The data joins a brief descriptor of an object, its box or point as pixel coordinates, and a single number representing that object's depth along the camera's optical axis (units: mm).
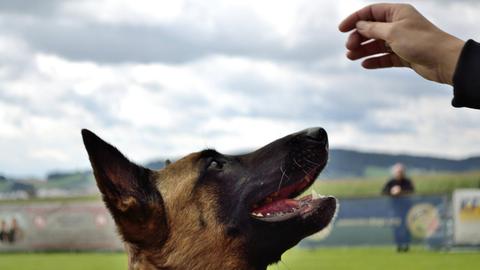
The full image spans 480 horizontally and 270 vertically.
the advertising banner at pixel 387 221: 19297
